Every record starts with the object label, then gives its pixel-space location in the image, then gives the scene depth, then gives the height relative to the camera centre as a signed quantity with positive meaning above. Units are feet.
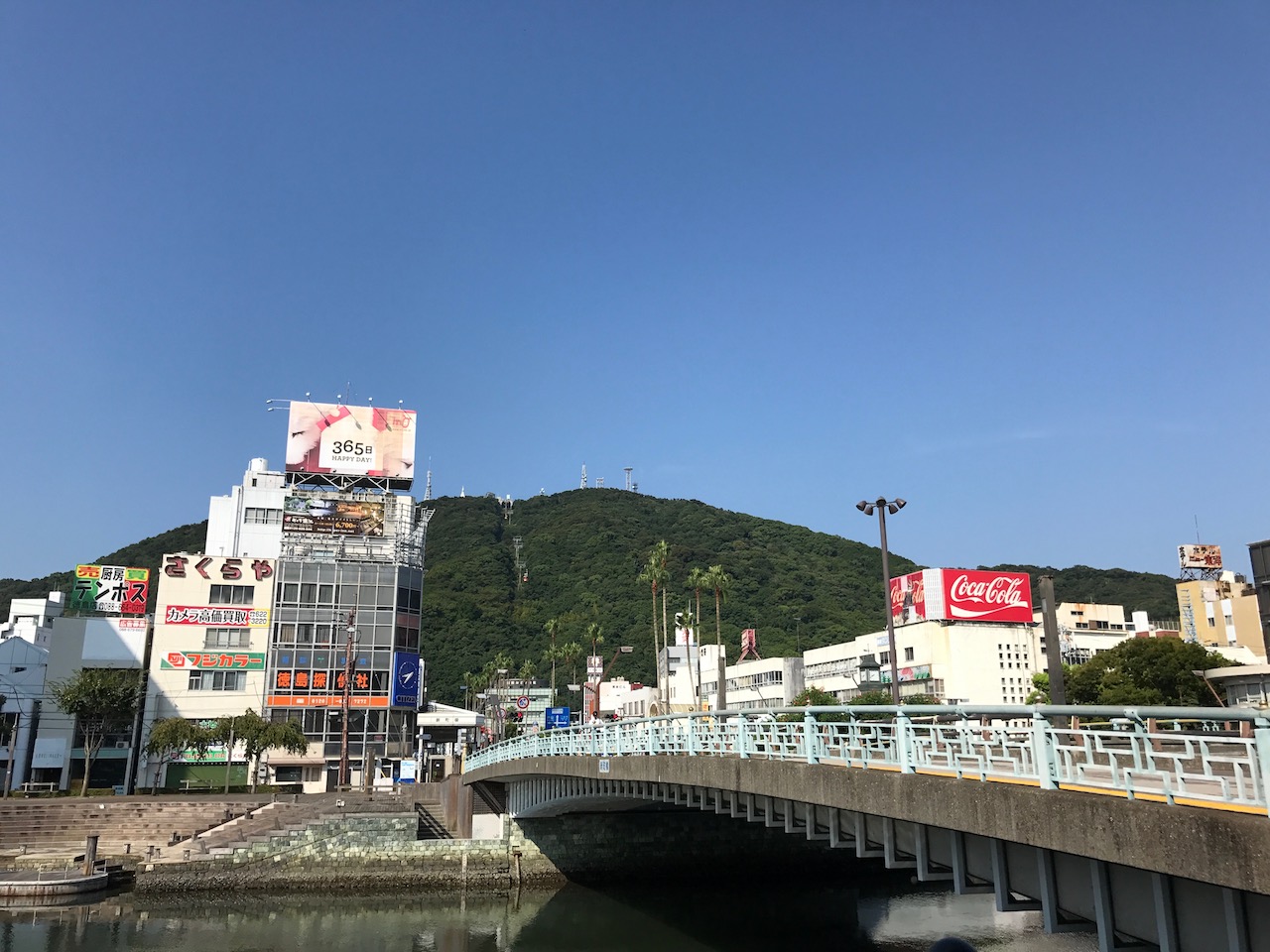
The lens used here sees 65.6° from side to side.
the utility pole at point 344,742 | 195.93 -7.59
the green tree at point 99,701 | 205.98 +0.78
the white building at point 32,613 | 330.13 +31.57
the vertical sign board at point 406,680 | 252.01 +5.66
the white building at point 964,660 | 308.40 +11.93
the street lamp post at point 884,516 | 101.50 +18.63
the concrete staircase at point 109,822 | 159.02 -19.04
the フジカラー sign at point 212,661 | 239.71 +10.30
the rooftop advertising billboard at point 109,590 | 245.04 +27.95
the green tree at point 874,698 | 304.91 +0.42
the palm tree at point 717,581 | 260.83 +31.14
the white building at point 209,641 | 238.07 +15.29
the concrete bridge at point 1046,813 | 31.96 -4.75
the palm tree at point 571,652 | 345.72 +17.18
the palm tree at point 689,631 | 360.63 +25.89
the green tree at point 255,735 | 211.00 -6.55
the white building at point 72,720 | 227.40 +0.04
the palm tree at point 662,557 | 286.46 +41.36
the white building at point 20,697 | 224.94 +1.90
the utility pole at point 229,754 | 211.82 -10.83
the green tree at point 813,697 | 301.63 +0.84
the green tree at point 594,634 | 339.98 +22.92
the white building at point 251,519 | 295.89 +55.62
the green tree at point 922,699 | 289.33 -0.01
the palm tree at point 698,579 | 261.65 +32.36
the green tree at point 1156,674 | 228.43 +5.31
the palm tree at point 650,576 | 284.61 +35.55
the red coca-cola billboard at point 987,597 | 314.55 +32.14
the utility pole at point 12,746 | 195.03 -8.53
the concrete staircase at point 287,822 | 146.92 -18.40
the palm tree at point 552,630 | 348.14 +26.27
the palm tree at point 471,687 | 388.00 +5.88
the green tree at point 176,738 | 203.21 -6.78
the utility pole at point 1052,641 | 75.72 +4.56
